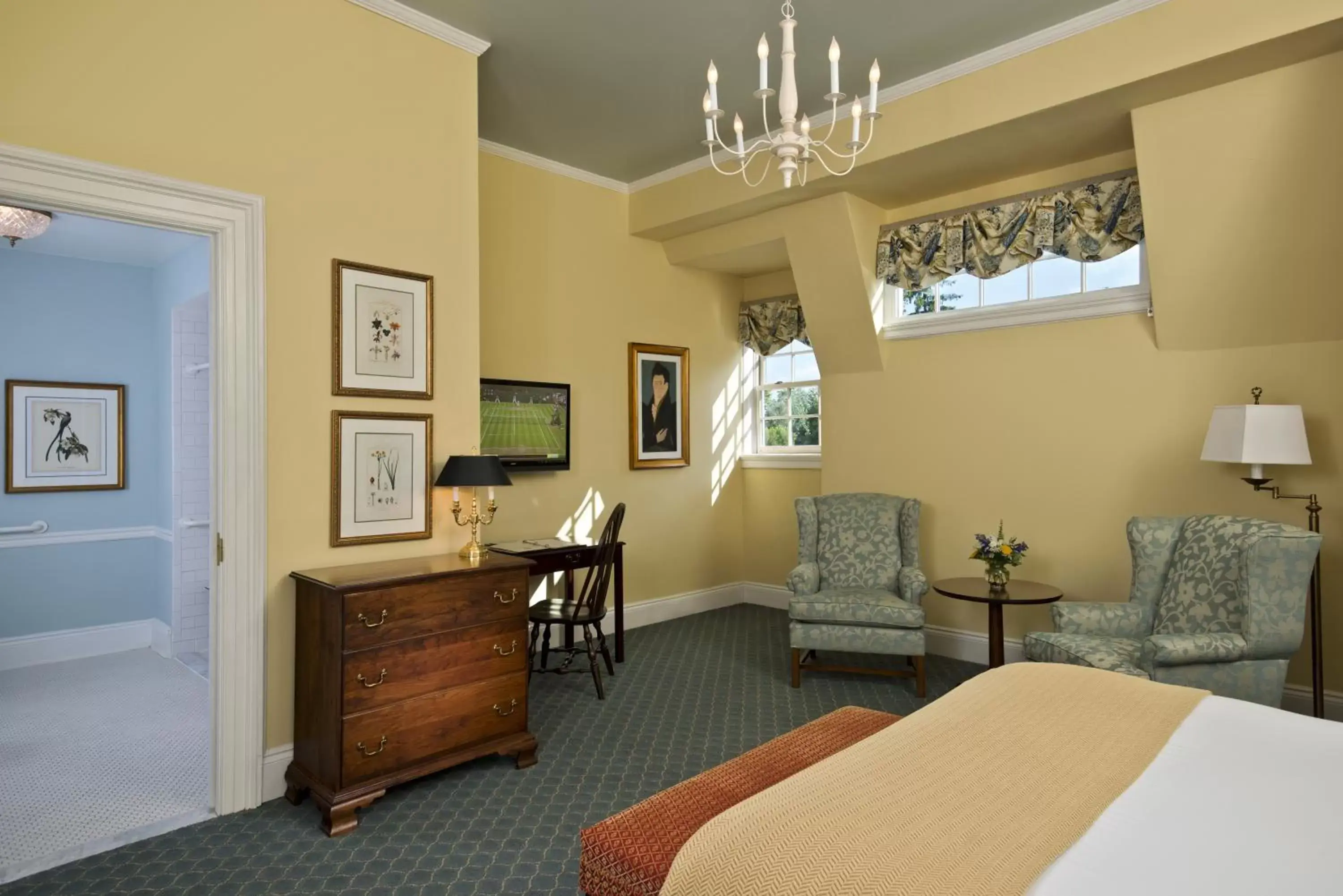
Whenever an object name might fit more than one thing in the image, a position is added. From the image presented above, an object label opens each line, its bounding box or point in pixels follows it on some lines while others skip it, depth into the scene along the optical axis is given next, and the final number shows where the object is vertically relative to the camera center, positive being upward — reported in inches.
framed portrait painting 225.6 +17.1
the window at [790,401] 247.6 +19.6
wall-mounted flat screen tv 189.6 +10.8
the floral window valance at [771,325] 242.7 +43.6
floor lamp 133.6 +1.8
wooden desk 174.7 -22.0
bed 49.7 -26.6
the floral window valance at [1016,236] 164.2 +51.1
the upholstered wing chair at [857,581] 166.9 -28.4
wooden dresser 110.4 -31.3
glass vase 159.3 -24.6
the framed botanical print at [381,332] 127.7 +23.2
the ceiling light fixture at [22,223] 149.4 +49.5
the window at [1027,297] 167.9 +38.0
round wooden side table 153.6 -27.6
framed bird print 193.2 +9.7
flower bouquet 159.0 -20.4
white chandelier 85.9 +40.0
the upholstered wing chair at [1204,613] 120.8 -27.3
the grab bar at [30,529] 191.6 -13.3
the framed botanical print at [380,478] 127.5 -1.5
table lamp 132.3 -1.3
